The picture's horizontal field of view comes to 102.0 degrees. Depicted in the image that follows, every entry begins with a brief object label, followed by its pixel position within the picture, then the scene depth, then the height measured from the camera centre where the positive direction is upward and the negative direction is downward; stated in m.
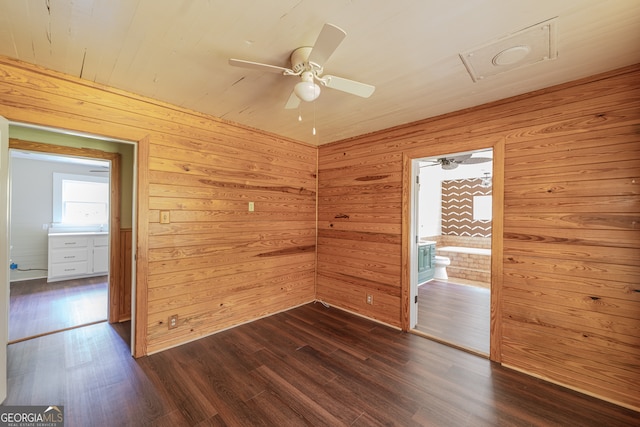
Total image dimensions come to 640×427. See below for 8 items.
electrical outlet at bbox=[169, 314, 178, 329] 2.64 -1.12
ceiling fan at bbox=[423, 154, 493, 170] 3.69 +0.81
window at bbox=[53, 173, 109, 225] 5.32 +0.25
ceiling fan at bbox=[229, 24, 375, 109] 1.48 +0.89
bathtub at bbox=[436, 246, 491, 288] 5.46 -1.05
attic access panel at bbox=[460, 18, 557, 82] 1.53 +1.08
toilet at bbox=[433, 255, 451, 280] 5.42 -1.10
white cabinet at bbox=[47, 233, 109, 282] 4.85 -0.88
